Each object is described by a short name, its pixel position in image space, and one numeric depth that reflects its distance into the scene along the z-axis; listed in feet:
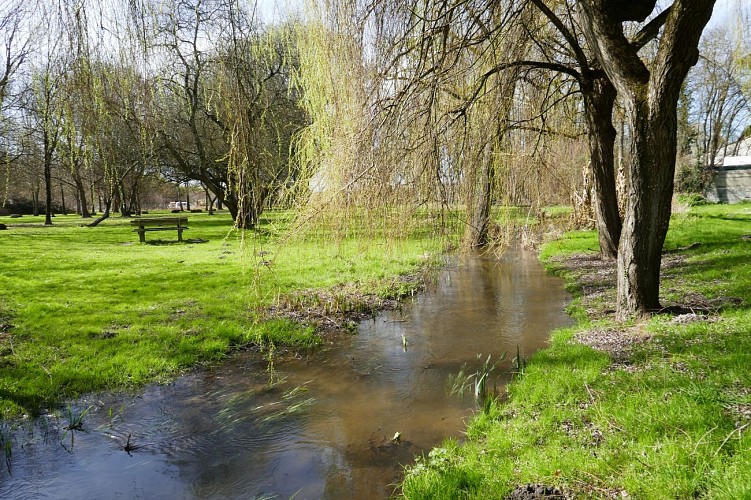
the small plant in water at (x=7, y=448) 12.33
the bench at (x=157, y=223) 53.52
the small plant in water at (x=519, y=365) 15.89
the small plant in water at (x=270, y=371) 17.16
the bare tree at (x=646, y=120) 15.99
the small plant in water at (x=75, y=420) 13.91
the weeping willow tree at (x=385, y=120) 16.69
